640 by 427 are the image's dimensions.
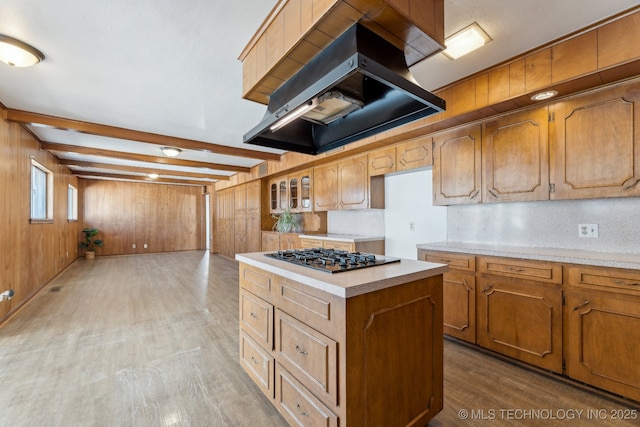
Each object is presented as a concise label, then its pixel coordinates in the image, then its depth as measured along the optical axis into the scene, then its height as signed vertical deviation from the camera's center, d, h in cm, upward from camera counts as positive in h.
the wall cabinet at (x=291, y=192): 520 +44
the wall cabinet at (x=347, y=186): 386 +41
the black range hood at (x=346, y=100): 132 +70
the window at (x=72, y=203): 697 +31
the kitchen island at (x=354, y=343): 121 -65
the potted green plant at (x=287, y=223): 573 -19
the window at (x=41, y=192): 447 +40
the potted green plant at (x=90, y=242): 783 -80
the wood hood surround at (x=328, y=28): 130 +94
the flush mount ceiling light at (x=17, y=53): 192 +118
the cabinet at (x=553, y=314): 176 -76
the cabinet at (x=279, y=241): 502 -53
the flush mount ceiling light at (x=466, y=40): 186 +121
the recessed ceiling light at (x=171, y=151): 465 +108
